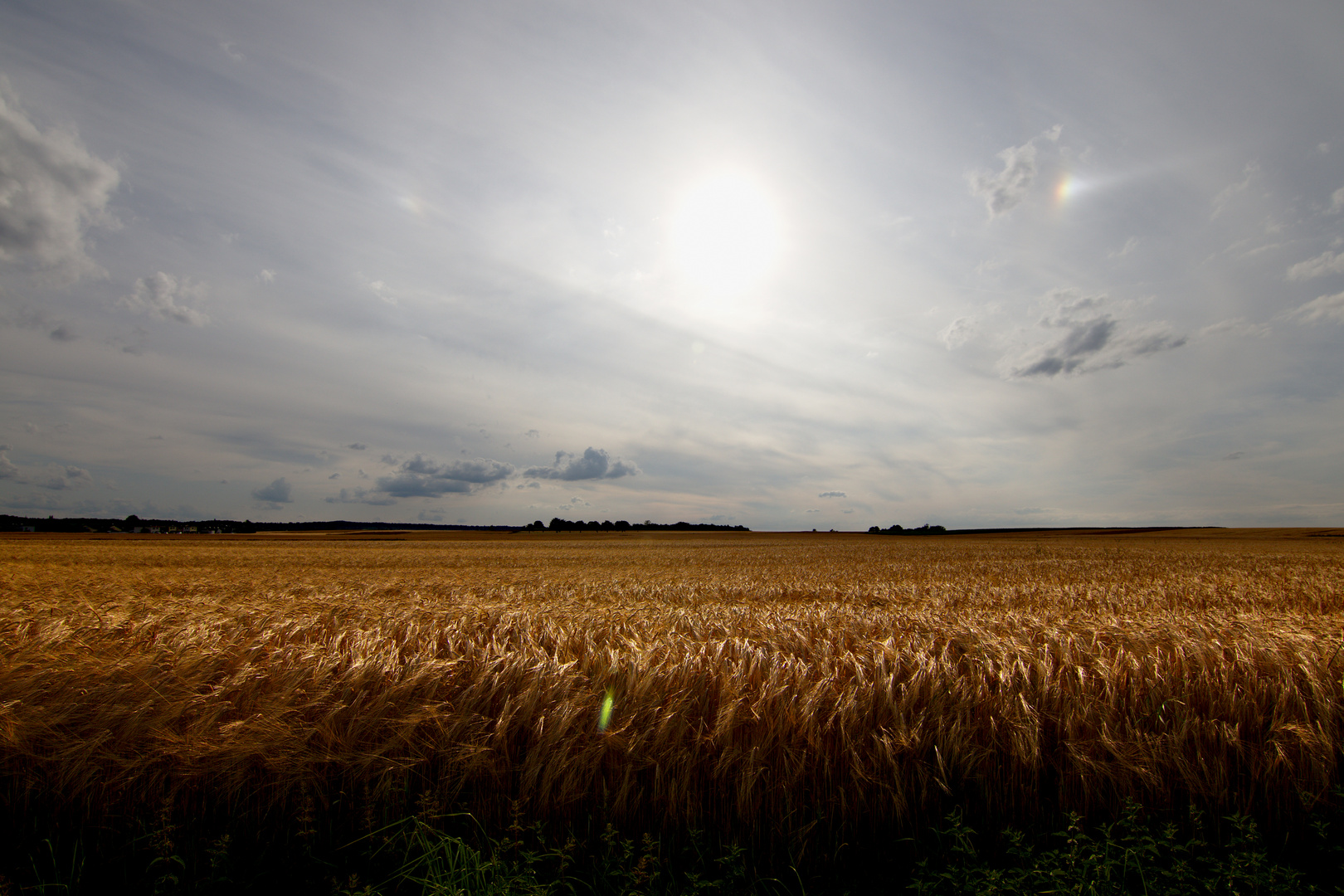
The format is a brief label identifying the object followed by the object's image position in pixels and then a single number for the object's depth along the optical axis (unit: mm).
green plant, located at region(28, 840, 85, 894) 2854
